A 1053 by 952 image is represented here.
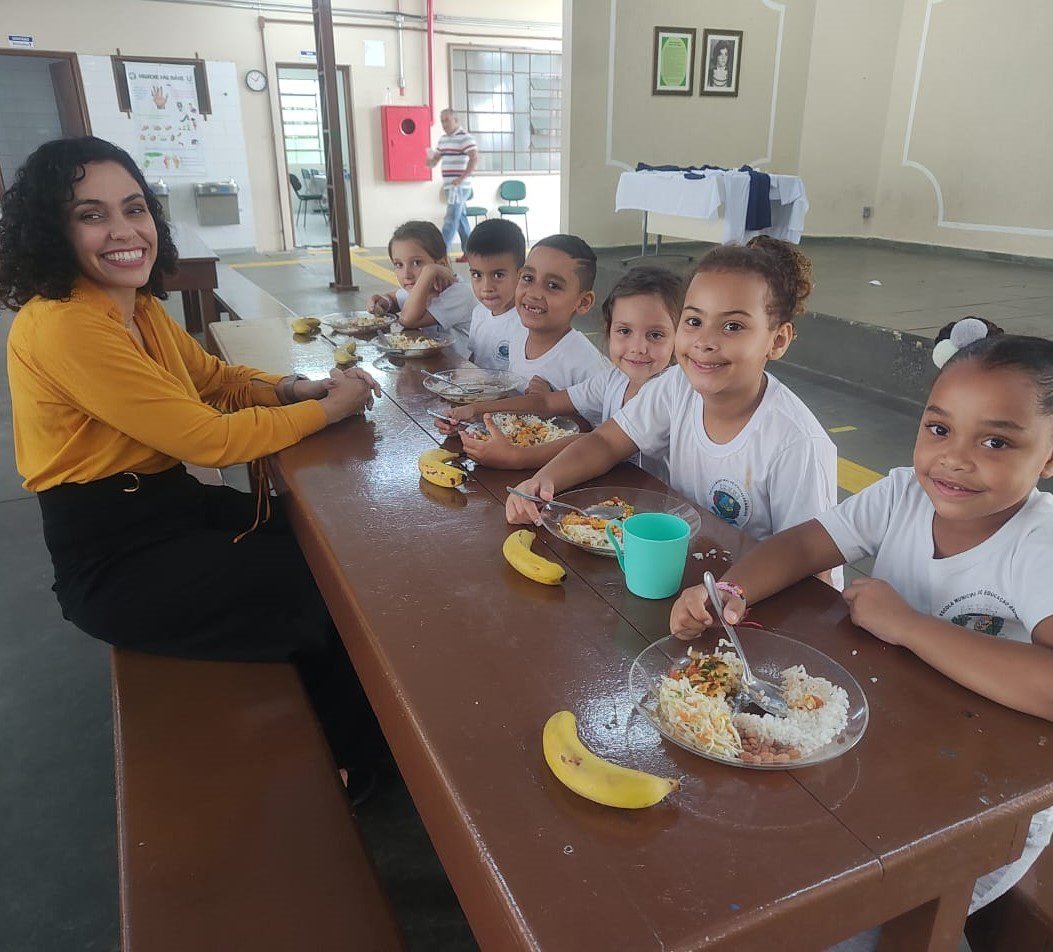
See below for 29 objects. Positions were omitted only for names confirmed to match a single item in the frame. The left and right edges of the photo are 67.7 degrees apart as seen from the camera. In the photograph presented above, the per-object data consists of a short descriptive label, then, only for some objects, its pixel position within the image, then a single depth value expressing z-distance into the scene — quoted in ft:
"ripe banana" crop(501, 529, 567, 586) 3.83
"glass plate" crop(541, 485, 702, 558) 4.49
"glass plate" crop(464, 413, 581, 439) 6.01
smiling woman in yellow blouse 5.16
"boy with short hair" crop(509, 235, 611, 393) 7.77
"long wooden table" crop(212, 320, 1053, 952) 2.20
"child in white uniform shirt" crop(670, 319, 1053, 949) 3.12
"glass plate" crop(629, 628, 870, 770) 2.71
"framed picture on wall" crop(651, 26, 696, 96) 25.41
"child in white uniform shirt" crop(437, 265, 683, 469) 6.89
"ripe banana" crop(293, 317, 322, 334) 9.98
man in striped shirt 32.19
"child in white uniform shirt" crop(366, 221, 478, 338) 10.29
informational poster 31.42
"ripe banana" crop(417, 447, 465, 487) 5.02
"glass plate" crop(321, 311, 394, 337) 9.95
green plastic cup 3.61
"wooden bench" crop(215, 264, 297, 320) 14.35
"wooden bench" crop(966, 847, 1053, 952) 3.34
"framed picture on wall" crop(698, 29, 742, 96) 25.90
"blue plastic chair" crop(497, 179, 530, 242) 35.60
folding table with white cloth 20.38
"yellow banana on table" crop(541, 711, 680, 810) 2.46
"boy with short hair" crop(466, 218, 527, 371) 9.25
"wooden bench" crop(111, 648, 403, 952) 3.18
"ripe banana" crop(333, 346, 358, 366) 8.18
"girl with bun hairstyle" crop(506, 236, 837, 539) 4.94
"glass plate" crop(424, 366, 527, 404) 7.07
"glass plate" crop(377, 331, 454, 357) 8.58
